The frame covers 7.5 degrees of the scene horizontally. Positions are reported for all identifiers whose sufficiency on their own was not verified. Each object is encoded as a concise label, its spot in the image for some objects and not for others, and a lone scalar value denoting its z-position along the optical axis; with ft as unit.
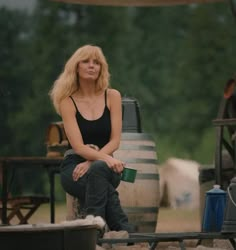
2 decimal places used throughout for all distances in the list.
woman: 30.69
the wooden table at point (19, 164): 42.63
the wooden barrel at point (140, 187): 38.24
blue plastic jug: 32.81
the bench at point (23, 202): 45.58
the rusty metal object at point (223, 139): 42.73
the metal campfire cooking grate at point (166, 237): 28.83
